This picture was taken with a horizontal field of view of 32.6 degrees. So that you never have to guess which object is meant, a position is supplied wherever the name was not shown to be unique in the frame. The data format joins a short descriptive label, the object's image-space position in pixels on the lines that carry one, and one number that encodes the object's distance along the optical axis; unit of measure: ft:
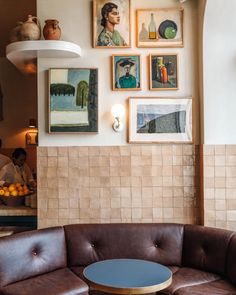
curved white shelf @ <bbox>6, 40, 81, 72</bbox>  12.92
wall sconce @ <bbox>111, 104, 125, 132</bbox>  13.82
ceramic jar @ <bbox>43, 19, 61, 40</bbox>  13.21
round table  9.51
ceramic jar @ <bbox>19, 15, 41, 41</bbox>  13.26
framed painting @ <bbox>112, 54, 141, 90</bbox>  13.89
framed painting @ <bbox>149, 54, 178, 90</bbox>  13.92
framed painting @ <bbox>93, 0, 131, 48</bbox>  13.82
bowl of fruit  14.62
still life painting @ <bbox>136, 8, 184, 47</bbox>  13.89
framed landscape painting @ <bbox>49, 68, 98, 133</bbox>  13.80
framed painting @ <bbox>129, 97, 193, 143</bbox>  13.85
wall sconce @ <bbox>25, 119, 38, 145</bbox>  25.44
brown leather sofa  11.16
